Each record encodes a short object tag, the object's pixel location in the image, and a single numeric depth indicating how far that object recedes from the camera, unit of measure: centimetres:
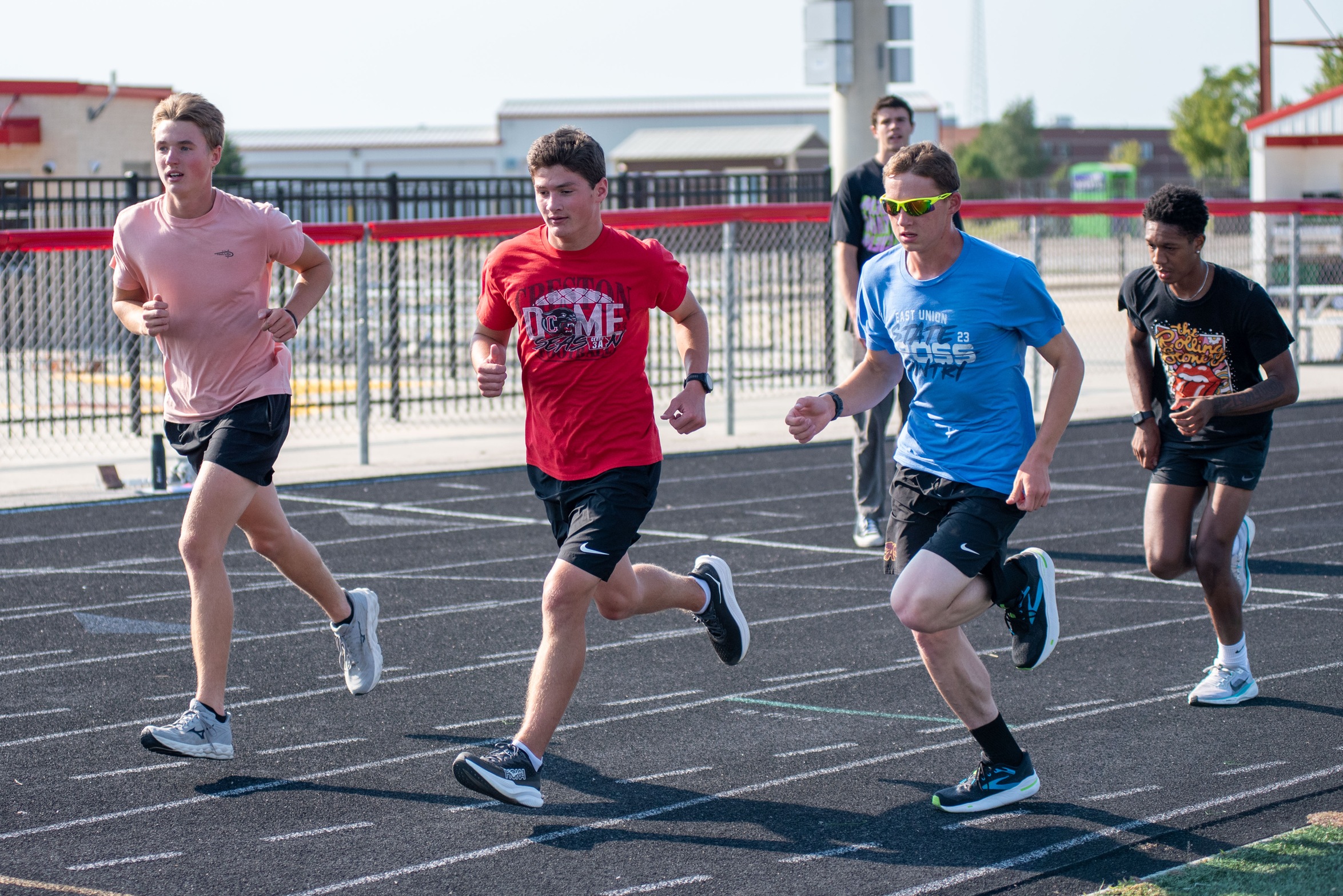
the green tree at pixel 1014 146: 9656
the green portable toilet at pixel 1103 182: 5938
